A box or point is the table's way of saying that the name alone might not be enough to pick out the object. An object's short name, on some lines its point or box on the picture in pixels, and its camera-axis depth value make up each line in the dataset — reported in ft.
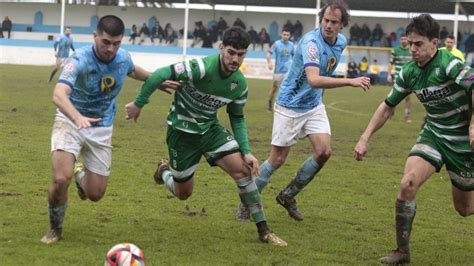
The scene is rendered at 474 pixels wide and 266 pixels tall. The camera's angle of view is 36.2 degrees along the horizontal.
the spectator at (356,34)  164.86
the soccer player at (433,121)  21.63
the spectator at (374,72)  147.43
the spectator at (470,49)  156.46
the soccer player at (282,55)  74.95
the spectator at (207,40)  166.50
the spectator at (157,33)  174.35
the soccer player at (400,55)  65.92
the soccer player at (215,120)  23.02
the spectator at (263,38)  167.22
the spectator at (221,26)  171.53
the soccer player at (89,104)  21.85
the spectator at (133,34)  173.06
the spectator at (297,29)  169.88
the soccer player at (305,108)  27.12
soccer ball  17.65
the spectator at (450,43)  57.16
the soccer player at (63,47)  107.61
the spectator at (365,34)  164.66
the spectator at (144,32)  174.58
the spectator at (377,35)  165.37
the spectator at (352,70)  148.36
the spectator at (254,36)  167.94
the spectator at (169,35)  173.88
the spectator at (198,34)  169.56
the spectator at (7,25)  174.40
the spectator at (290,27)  169.27
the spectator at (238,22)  161.21
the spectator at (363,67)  149.28
